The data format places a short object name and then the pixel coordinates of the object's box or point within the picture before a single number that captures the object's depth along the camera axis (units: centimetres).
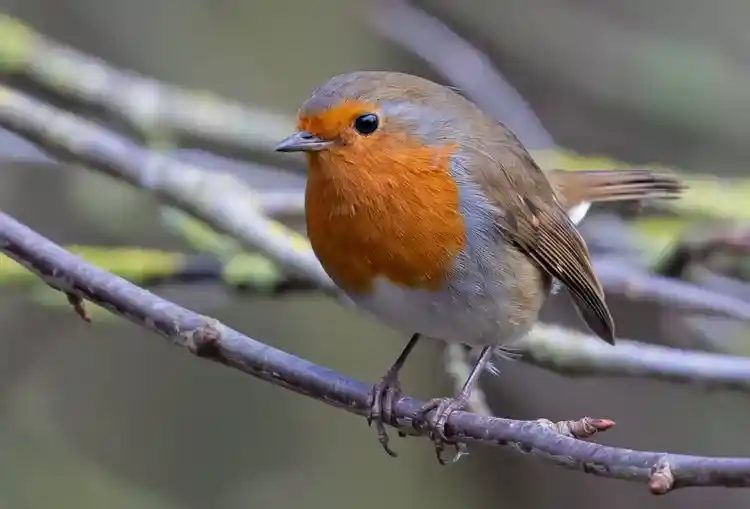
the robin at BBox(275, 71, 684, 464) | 512
